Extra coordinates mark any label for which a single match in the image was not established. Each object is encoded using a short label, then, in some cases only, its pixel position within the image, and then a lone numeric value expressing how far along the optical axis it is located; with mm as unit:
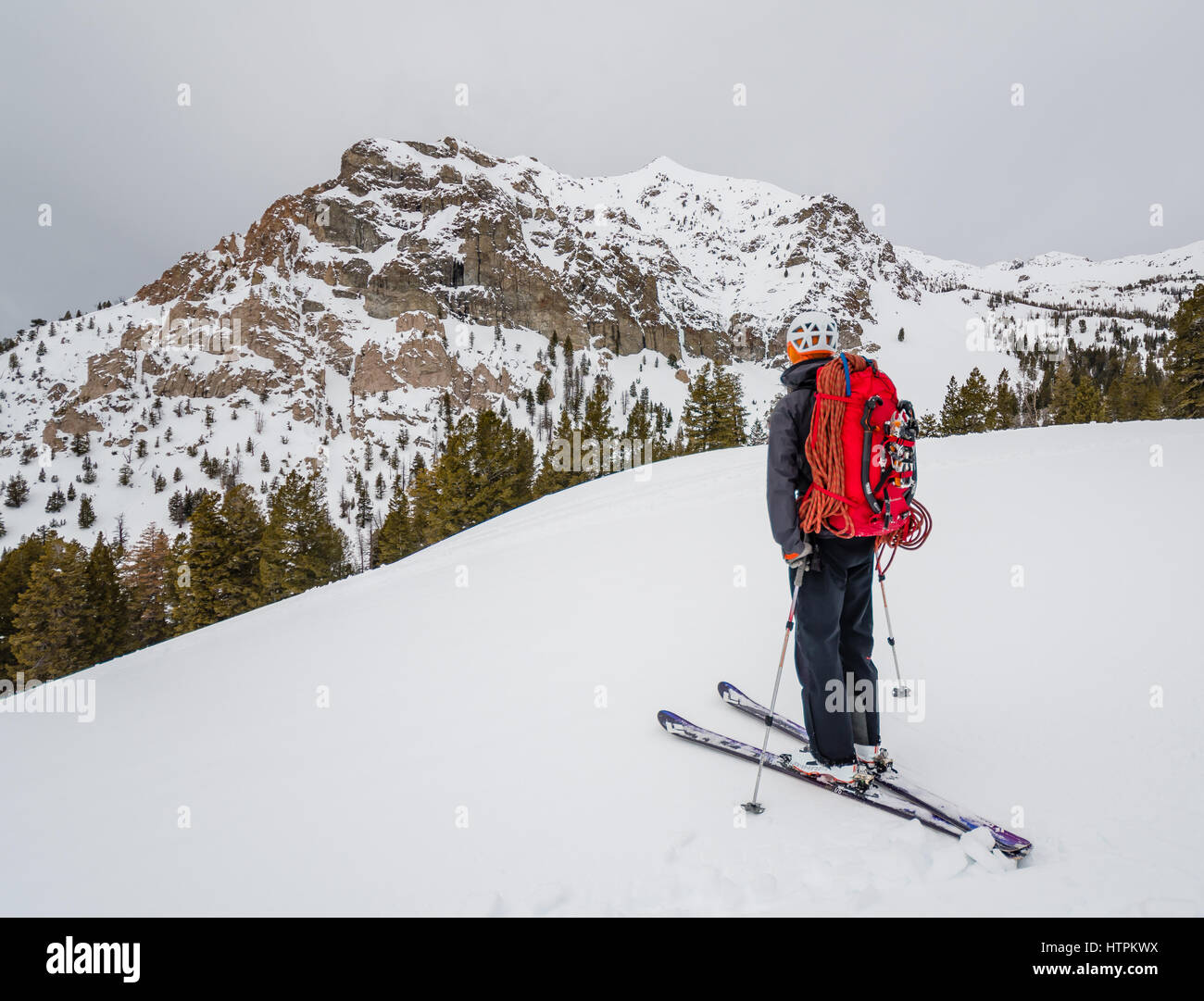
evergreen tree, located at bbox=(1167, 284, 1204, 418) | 28234
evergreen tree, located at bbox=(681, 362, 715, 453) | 33219
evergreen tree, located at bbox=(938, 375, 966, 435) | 44469
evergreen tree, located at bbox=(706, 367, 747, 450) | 32500
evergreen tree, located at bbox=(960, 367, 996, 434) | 43625
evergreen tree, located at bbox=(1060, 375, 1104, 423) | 43812
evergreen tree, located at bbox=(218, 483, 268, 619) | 28484
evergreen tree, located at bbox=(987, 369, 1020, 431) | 49156
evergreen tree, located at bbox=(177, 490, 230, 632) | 27516
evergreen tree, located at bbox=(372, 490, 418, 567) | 33875
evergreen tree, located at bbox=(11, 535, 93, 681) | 28250
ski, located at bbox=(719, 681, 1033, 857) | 2512
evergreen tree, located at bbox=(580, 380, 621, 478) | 35219
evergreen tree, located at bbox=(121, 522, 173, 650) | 35594
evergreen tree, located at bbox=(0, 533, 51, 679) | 33719
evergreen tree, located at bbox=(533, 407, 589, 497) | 33188
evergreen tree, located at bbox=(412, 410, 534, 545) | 28859
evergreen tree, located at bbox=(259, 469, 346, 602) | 29031
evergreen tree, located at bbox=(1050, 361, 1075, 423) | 46328
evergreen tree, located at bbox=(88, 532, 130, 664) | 31125
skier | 3135
